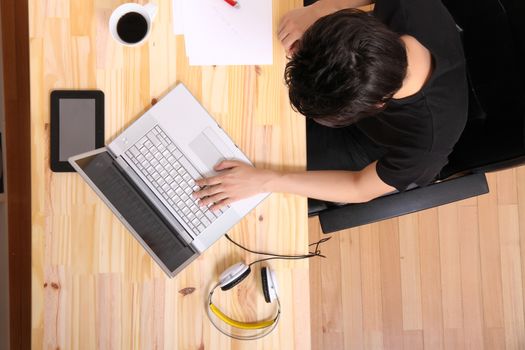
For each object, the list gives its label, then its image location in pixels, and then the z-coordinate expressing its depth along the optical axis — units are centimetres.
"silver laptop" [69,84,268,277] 94
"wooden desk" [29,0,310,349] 92
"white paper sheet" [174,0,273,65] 94
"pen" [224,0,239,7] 93
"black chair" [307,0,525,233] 81
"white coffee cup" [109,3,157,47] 89
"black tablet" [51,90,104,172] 93
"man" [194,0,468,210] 71
